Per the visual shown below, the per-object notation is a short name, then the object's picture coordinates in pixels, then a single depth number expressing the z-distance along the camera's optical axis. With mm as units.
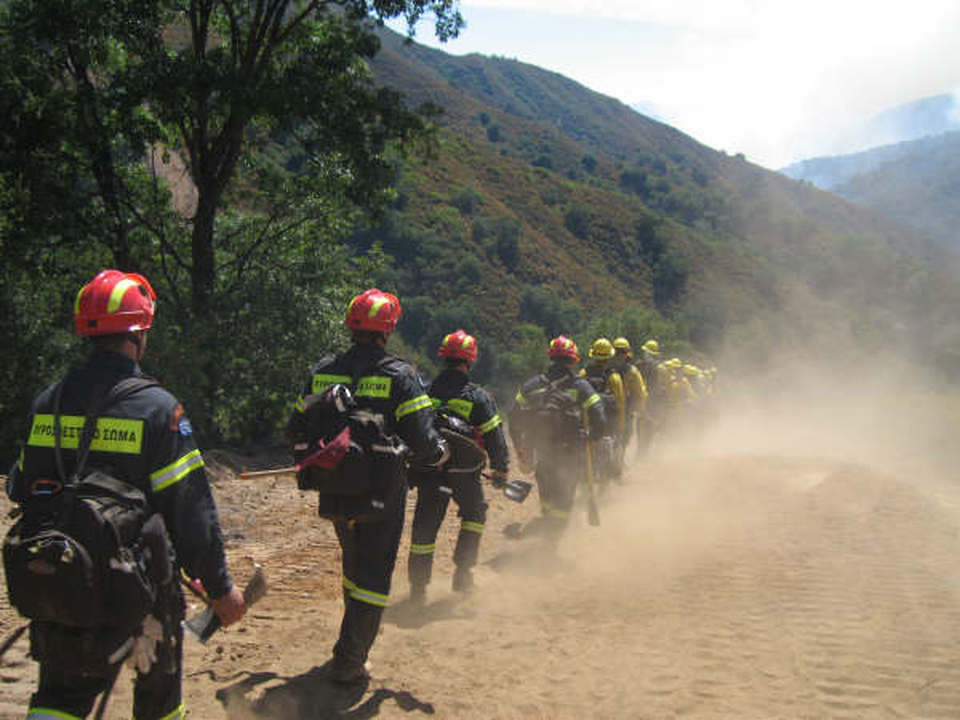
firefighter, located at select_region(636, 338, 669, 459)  14203
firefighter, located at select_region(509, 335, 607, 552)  8086
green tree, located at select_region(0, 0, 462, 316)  12586
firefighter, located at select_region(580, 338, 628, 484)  10250
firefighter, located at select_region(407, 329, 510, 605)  6809
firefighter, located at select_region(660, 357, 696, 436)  15016
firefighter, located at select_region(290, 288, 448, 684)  4648
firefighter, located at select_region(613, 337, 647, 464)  11852
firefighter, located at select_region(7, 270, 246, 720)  2902
